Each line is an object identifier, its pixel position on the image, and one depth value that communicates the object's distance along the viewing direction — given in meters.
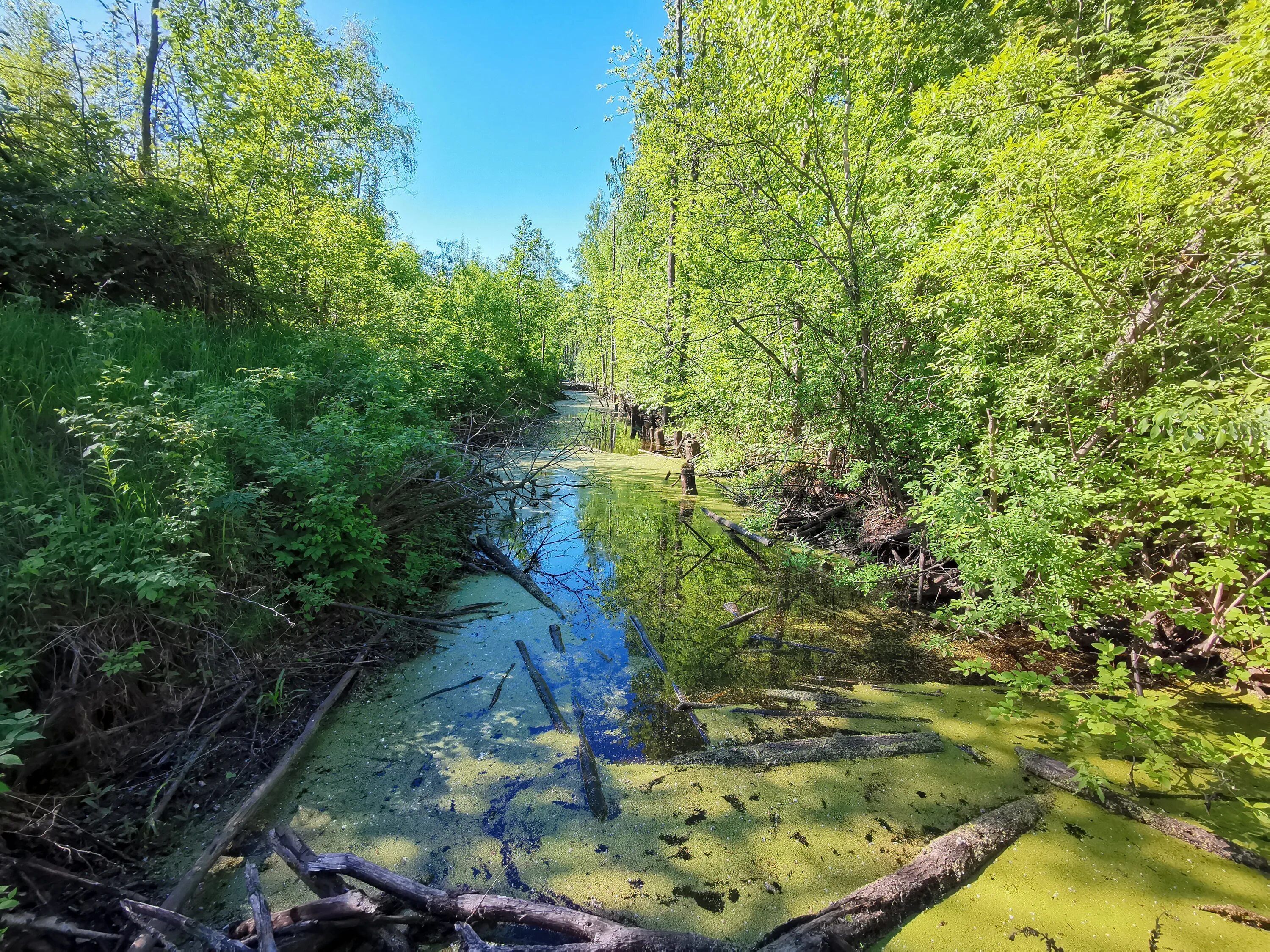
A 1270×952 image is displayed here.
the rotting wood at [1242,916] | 1.80
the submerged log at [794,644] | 3.93
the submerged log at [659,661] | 2.94
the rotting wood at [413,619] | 3.54
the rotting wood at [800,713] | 3.08
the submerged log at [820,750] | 2.65
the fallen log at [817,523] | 6.27
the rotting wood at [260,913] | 1.37
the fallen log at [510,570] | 4.70
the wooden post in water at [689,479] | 9.18
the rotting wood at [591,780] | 2.33
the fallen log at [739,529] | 6.44
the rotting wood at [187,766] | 2.02
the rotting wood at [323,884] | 1.59
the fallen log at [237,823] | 1.68
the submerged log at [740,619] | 4.33
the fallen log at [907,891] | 1.64
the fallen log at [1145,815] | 2.08
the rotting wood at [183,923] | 1.39
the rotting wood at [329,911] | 1.53
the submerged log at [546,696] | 2.97
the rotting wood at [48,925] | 1.40
